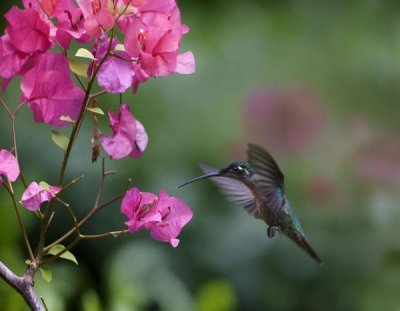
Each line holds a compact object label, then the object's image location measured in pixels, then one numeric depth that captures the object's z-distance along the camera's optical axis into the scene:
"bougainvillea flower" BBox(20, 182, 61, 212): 2.73
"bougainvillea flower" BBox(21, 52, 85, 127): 2.77
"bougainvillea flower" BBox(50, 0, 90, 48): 2.76
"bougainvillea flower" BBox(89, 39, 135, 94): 2.75
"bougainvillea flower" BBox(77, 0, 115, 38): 2.74
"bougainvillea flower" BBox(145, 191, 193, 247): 2.77
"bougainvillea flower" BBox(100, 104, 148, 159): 2.77
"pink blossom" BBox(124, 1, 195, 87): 2.76
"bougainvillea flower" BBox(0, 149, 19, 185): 2.75
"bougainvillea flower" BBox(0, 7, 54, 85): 2.75
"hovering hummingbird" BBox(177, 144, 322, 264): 2.94
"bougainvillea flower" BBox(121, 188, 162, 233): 2.76
